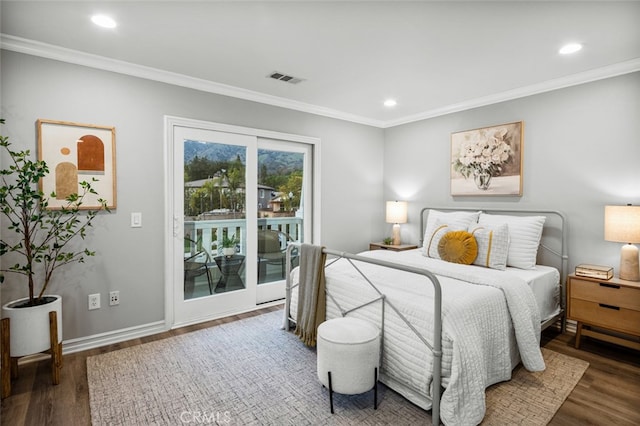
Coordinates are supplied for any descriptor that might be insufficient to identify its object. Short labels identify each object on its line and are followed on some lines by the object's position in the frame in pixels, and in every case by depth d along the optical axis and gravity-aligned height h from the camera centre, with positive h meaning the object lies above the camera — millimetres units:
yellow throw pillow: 3199 -396
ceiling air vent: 3199 +1289
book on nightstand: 2788 -553
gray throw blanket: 2719 -734
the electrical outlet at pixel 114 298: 2980 -815
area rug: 1977 -1241
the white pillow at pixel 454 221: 3573 -152
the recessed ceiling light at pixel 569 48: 2568 +1257
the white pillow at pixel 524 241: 3182 -328
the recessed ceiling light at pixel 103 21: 2234 +1287
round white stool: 1972 -923
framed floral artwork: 3641 +548
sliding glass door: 3379 -97
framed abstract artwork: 2680 +415
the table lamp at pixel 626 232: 2686 -208
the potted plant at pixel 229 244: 3672 -408
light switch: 3072 -115
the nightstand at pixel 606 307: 2602 -828
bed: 1856 -688
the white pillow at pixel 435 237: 3484 -325
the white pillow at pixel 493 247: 3111 -376
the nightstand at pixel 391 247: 4508 -545
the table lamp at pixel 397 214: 4707 -96
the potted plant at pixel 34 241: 2273 -264
